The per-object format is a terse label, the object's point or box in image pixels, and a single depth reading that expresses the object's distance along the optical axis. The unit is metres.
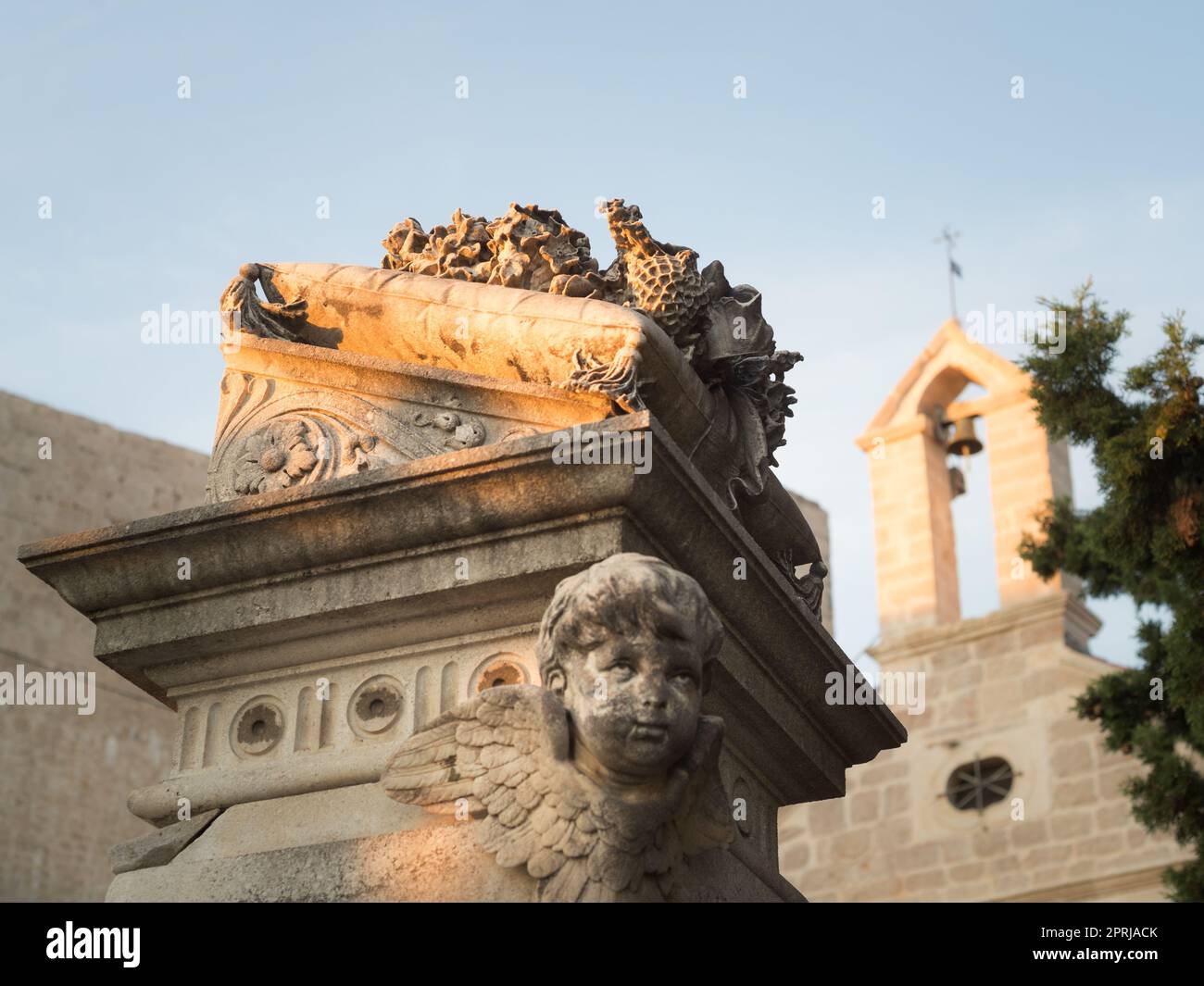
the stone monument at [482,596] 3.65
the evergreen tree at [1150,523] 10.12
